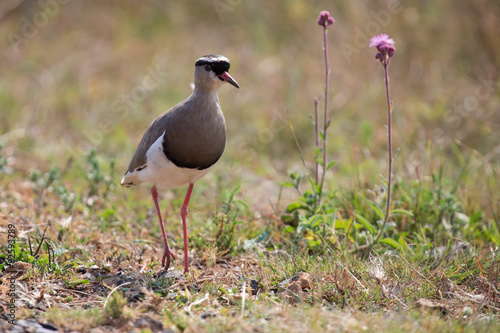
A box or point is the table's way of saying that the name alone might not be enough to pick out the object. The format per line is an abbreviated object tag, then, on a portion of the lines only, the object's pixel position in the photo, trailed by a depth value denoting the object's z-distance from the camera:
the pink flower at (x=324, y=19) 7.65
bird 7.38
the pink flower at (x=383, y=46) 6.83
